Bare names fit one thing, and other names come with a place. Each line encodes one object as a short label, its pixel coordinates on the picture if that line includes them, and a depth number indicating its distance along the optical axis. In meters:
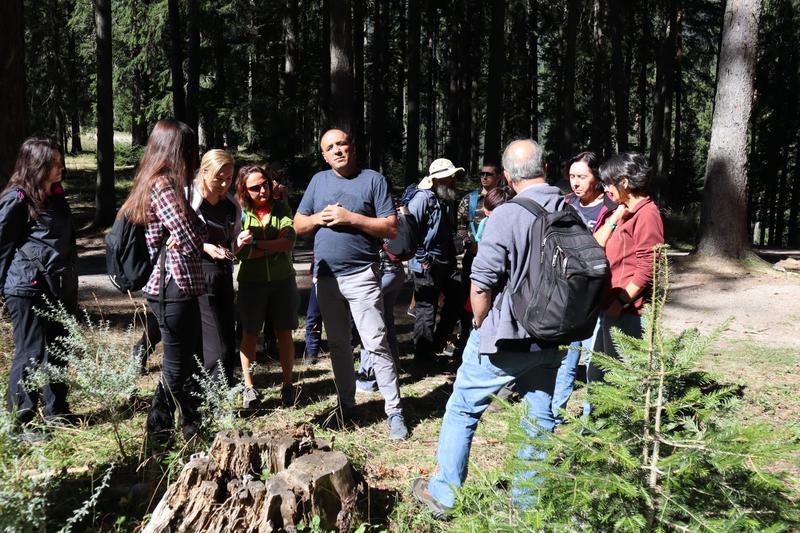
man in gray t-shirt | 4.59
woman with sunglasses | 5.27
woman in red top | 4.09
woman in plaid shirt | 3.88
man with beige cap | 6.05
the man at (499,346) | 3.22
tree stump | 2.80
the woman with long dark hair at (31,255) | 4.16
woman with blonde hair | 4.50
